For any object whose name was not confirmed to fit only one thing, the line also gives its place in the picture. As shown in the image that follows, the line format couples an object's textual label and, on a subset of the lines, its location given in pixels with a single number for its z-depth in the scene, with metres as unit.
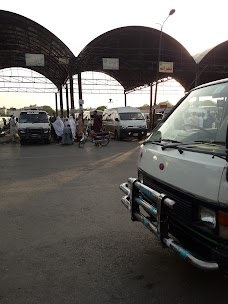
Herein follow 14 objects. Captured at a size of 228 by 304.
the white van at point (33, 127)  18.55
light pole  24.70
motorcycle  17.09
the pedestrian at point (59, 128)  19.65
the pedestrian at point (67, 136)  18.33
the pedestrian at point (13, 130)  20.55
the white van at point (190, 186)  2.45
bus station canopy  26.62
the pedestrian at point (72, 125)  19.14
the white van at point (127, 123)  20.81
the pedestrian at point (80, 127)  19.39
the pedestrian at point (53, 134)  20.74
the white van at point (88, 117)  32.97
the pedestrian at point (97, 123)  18.62
